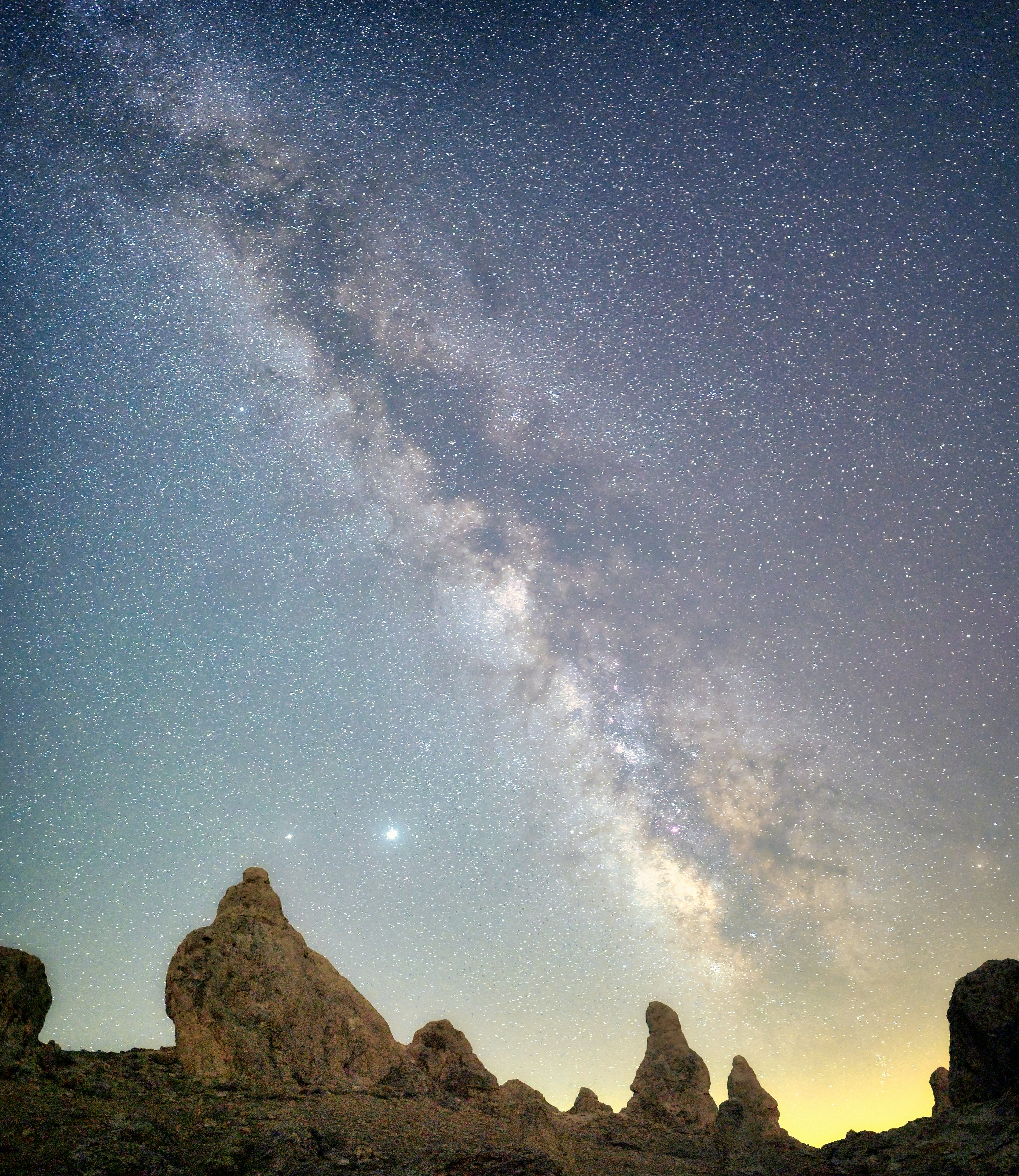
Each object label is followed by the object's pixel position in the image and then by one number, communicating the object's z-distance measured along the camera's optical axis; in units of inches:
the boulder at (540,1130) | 989.2
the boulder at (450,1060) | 1546.5
